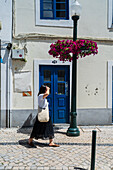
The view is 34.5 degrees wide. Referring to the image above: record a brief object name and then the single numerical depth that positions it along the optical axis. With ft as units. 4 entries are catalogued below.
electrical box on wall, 20.97
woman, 15.29
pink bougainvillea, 16.89
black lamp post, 18.03
